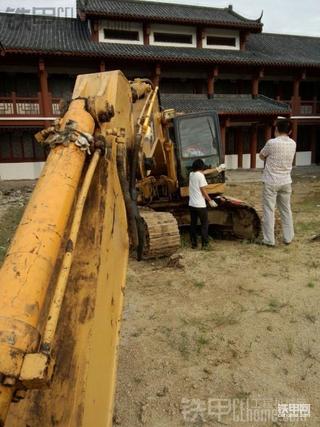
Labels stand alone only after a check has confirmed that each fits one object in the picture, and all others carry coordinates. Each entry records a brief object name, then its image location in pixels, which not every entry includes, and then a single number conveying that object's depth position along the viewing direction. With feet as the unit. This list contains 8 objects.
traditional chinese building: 53.98
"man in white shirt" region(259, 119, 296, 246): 18.85
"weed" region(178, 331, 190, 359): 10.34
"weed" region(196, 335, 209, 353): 10.65
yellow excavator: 3.03
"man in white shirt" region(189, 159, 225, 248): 18.88
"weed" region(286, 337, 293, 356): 10.36
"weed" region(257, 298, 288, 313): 12.65
